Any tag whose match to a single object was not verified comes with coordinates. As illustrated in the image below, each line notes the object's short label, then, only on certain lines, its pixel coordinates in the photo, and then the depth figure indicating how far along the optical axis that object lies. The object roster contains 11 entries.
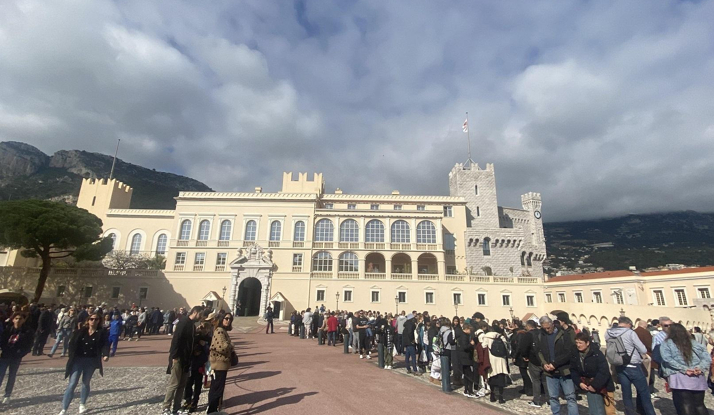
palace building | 35.03
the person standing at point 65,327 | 13.74
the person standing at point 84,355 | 6.49
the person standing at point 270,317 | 25.14
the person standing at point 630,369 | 6.45
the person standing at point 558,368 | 6.44
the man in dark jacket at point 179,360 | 6.35
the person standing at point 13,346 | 7.14
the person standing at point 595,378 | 5.80
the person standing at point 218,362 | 6.33
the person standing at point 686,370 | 5.49
